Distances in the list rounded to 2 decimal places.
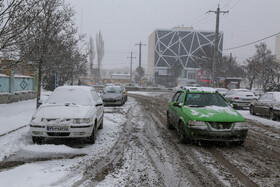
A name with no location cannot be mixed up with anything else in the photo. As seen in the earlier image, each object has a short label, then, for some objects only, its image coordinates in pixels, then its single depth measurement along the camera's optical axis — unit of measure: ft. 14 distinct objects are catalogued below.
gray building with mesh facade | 365.20
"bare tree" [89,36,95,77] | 161.28
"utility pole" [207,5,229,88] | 77.12
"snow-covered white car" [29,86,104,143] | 19.97
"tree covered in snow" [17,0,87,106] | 33.63
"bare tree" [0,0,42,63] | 20.54
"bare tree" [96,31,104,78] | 193.48
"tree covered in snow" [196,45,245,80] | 135.18
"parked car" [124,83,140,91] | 159.84
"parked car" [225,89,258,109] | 55.62
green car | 20.59
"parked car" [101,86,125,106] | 56.59
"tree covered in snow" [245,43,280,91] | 121.82
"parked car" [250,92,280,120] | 39.26
